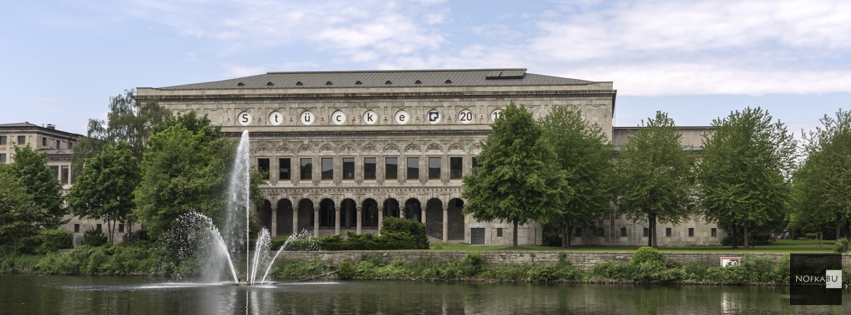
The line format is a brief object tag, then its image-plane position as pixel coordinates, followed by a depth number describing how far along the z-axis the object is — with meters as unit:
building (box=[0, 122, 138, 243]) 96.94
